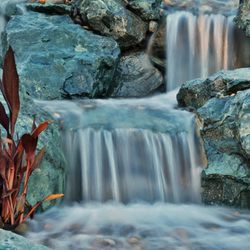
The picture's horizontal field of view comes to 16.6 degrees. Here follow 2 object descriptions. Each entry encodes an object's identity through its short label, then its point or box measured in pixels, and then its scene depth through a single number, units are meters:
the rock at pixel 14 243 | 4.35
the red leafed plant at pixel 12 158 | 5.78
